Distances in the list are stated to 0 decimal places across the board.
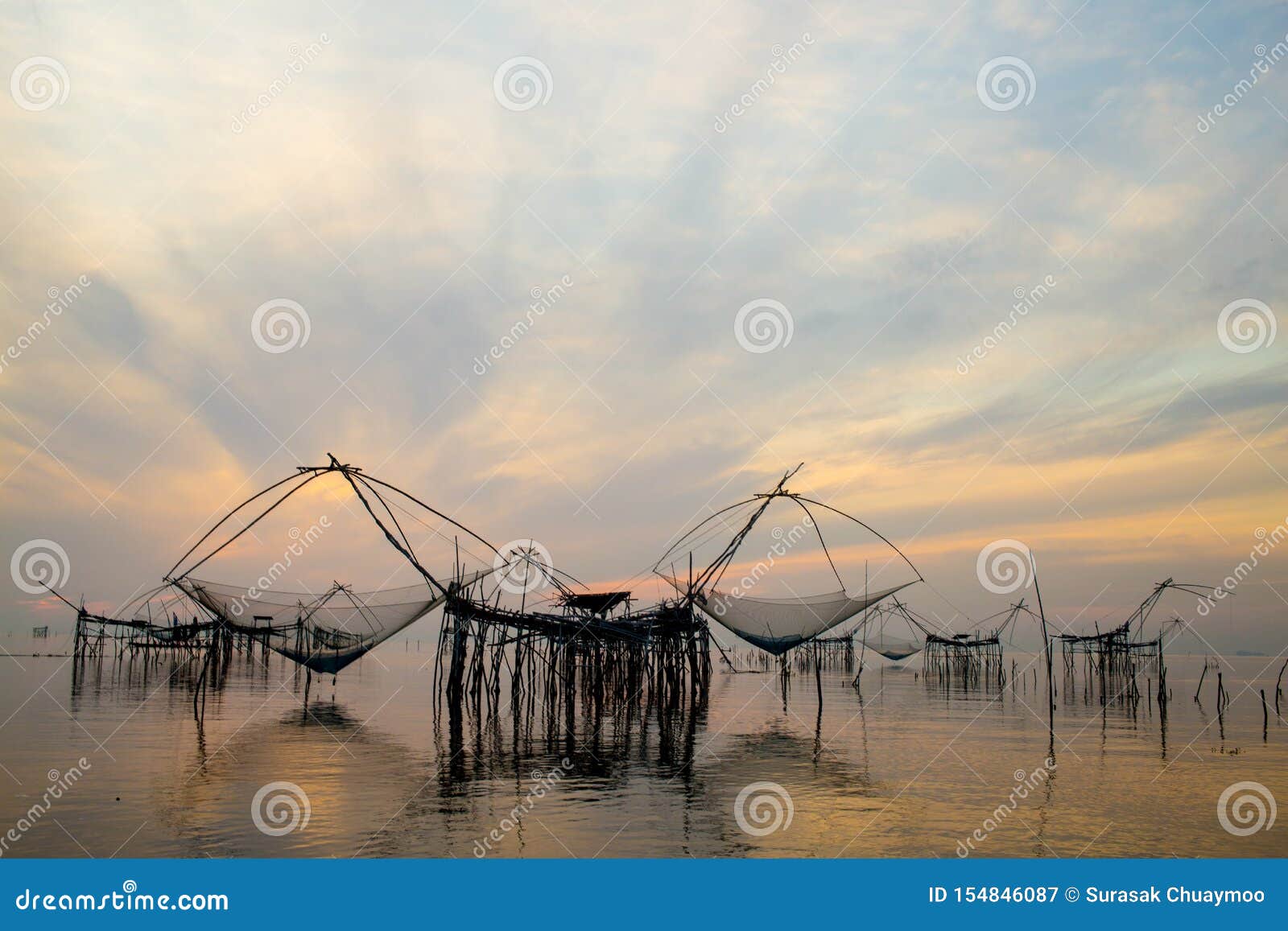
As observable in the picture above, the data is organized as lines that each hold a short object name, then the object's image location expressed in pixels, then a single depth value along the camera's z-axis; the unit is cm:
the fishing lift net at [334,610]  1998
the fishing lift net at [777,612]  2050
